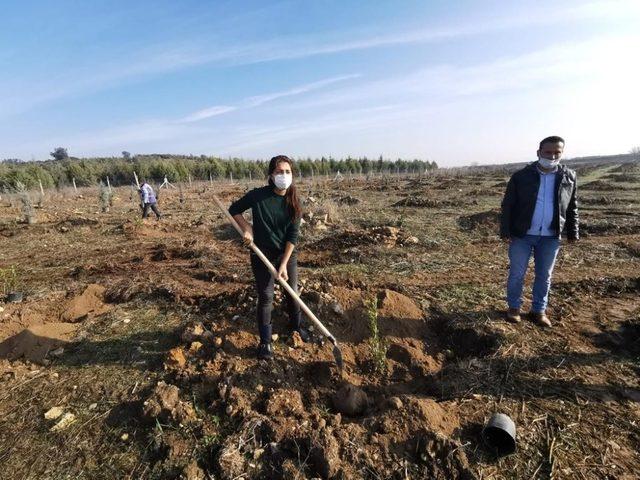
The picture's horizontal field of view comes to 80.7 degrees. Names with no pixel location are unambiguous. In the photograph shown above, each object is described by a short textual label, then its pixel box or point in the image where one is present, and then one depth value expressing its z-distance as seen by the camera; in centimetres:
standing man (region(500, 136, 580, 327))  343
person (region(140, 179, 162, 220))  1255
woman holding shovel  305
